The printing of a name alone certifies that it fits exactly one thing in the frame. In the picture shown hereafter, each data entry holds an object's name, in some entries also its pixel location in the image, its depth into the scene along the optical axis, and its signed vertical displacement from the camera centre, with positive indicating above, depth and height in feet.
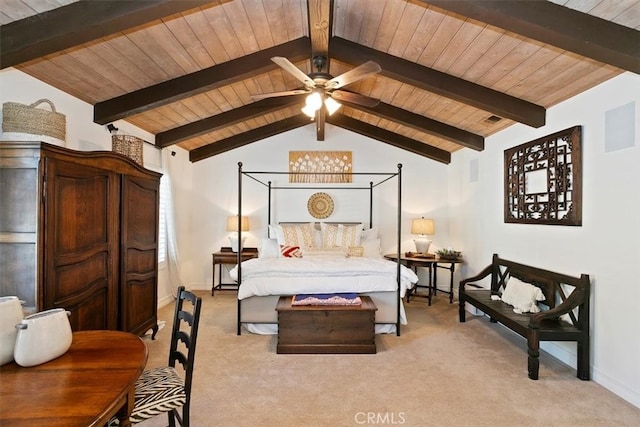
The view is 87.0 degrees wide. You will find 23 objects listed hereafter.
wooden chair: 5.39 -2.99
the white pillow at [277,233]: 17.54 -1.03
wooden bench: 9.45 -3.12
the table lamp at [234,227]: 19.27 -0.76
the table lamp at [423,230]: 18.83 -0.81
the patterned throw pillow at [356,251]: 16.90 -1.82
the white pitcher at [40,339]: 4.41 -1.71
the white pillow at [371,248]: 17.71 -1.76
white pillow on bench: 11.23 -2.75
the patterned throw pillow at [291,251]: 16.35 -1.83
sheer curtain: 17.25 -0.67
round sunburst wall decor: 20.56 +0.46
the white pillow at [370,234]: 18.77 -1.07
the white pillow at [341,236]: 17.98 -1.14
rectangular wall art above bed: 20.65 +3.11
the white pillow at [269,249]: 17.17 -1.80
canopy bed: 12.75 -2.61
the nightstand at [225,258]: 18.70 -2.45
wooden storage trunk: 11.25 -3.82
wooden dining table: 3.45 -2.07
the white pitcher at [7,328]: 4.43 -1.55
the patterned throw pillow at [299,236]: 17.46 -1.13
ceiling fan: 9.25 +3.98
